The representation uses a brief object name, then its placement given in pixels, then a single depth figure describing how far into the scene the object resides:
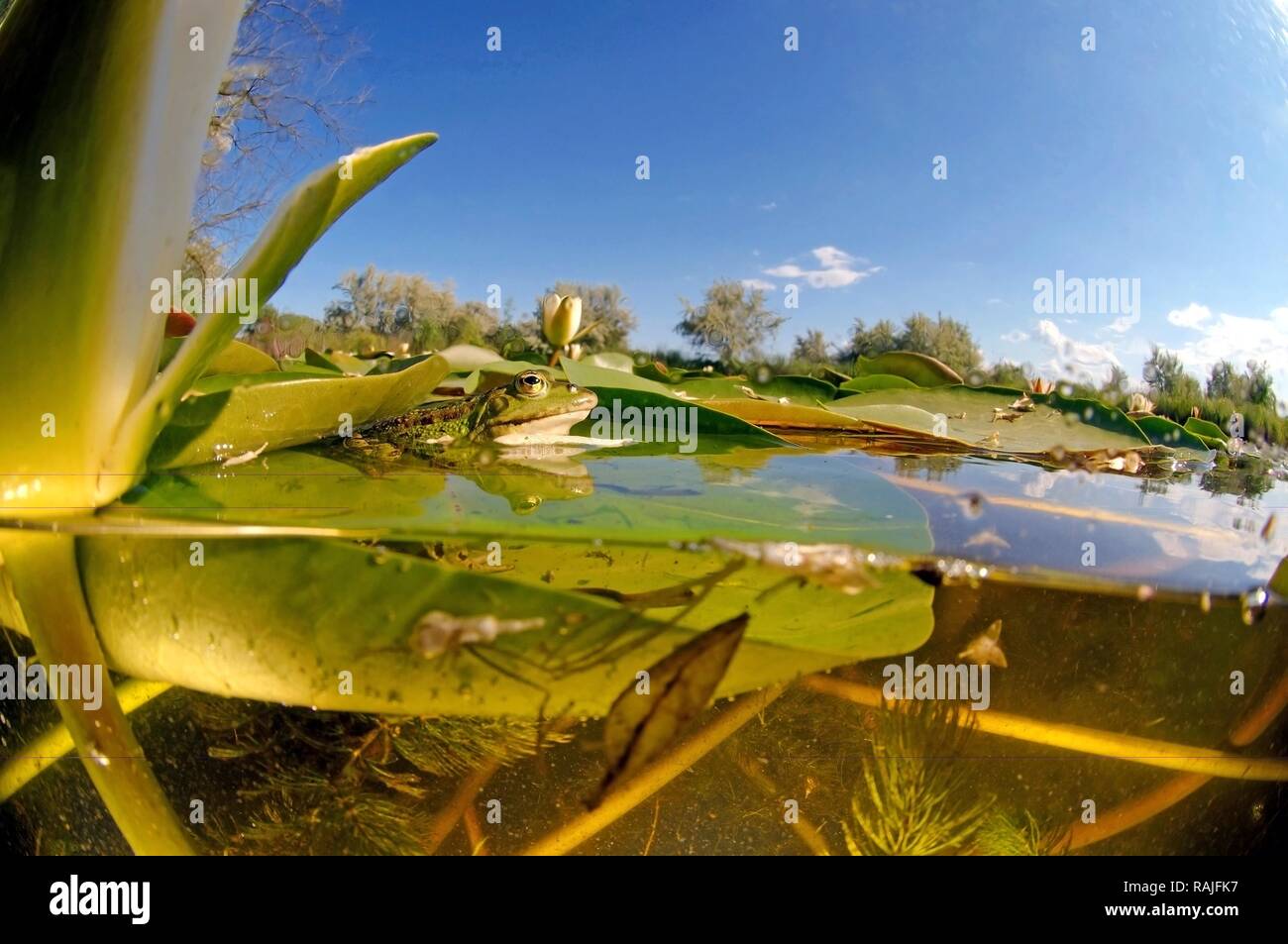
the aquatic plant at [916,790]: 0.27
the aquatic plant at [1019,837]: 0.28
